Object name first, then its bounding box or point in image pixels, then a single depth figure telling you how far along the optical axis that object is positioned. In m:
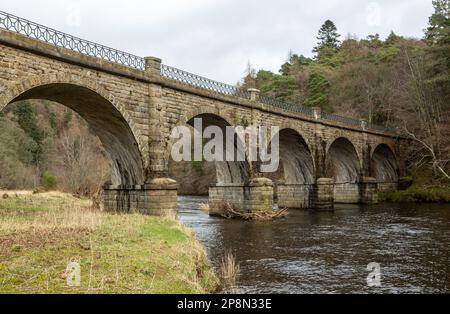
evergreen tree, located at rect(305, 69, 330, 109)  64.44
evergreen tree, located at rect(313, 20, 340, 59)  98.25
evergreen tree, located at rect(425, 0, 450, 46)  40.19
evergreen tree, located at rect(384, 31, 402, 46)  74.31
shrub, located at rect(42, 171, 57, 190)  36.47
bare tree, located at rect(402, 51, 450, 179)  40.81
